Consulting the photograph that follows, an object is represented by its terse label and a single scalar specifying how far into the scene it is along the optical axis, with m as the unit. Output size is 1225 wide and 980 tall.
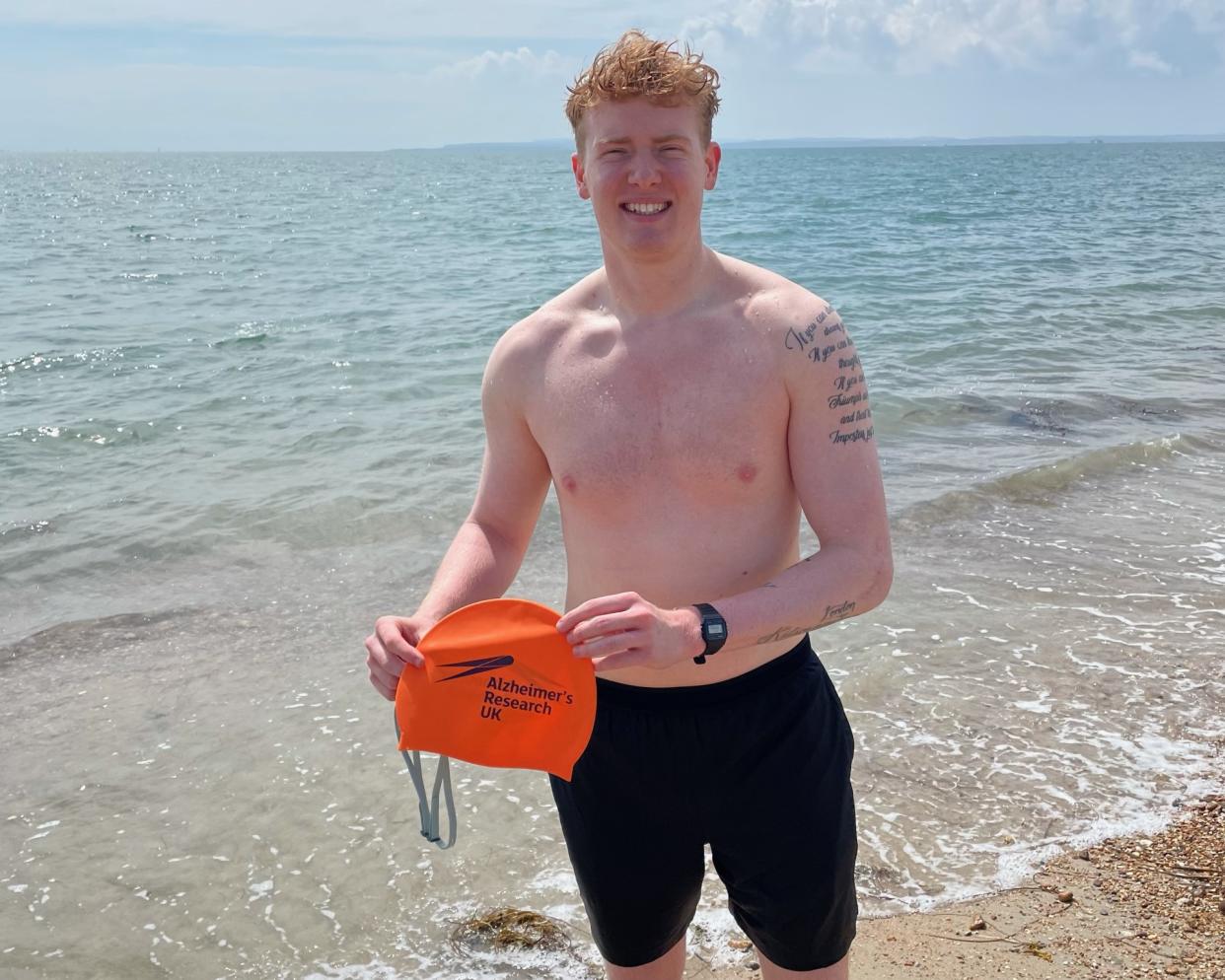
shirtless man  2.06
